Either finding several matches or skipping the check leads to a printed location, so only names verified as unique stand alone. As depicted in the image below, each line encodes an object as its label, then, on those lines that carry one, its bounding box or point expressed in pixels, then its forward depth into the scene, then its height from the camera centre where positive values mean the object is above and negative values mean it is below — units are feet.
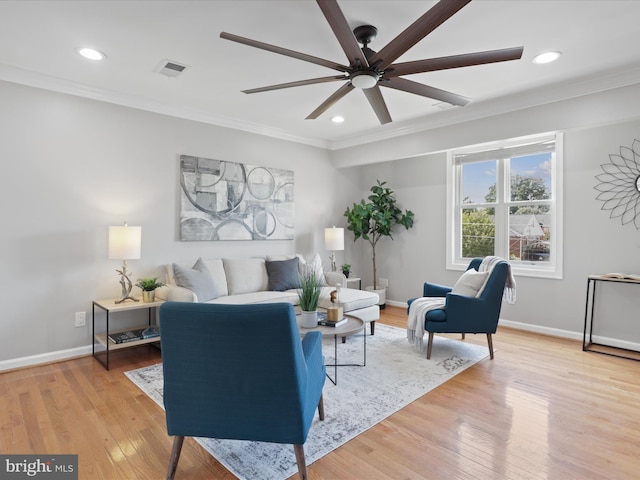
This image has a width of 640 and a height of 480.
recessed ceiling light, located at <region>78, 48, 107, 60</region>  9.34 +4.82
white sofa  12.25 -1.68
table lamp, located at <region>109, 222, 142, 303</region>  11.25 -0.10
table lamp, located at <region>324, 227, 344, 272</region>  17.56 +0.10
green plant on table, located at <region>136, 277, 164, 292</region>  11.71 -1.44
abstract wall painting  14.06 +1.66
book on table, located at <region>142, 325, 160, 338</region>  11.59 -2.96
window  14.40 +1.65
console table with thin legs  11.81 -3.01
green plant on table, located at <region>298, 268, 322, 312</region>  9.70 -1.46
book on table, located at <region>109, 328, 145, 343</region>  11.20 -3.00
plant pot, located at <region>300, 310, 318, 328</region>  9.66 -2.08
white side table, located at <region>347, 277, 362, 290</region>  18.43 -2.23
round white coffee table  9.21 -2.27
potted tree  18.56 +1.22
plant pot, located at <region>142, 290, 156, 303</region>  11.78 -1.80
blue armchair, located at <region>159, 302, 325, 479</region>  5.09 -1.97
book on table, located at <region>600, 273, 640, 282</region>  11.59 -1.06
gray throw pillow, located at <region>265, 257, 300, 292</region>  14.75 -1.39
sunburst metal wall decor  12.25 +1.99
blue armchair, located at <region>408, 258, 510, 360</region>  11.19 -2.14
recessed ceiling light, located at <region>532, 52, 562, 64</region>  9.47 +4.87
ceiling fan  5.90 +3.59
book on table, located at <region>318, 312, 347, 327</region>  9.84 -2.21
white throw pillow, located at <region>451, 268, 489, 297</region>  11.64 -1.34
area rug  6.48 -3.75
